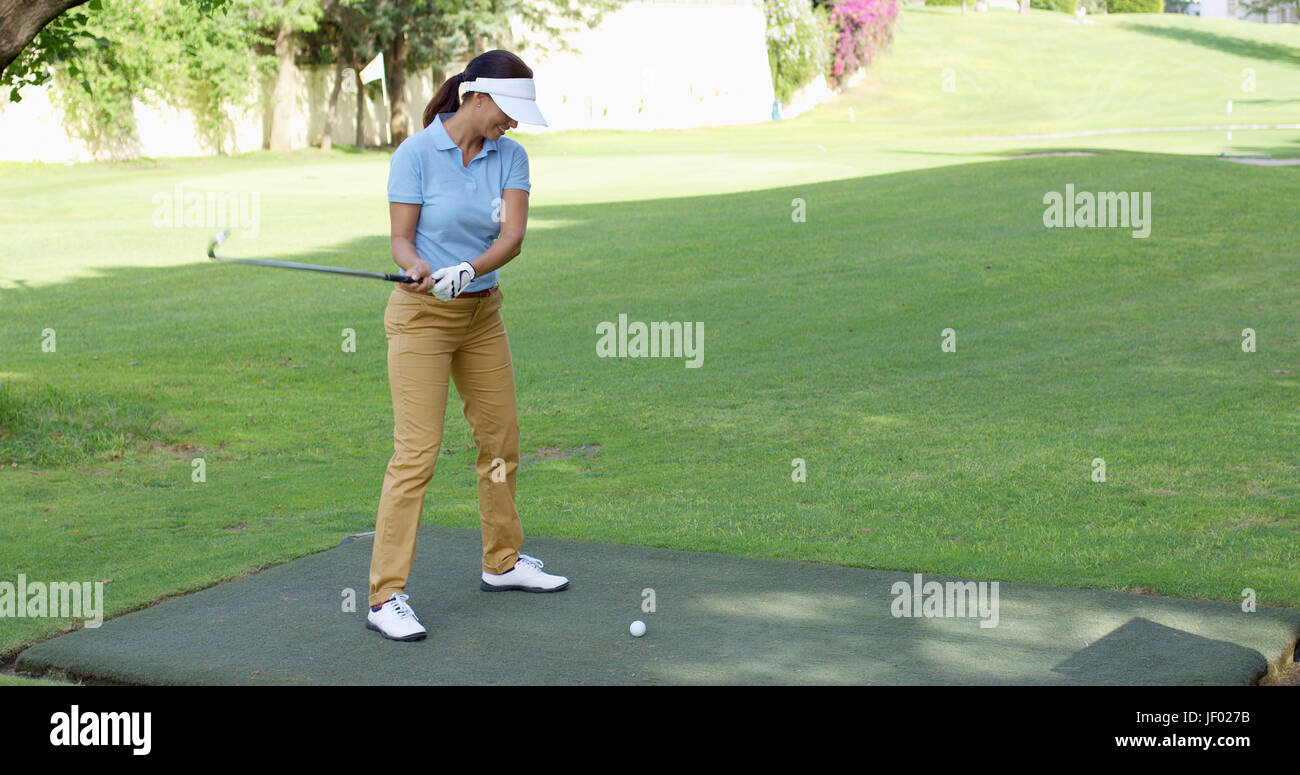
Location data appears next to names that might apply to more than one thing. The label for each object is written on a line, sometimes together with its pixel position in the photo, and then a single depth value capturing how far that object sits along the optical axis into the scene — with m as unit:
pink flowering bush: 63.44
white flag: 27.38
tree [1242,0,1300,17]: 80.85
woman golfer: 5.36
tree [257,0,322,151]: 38.84
